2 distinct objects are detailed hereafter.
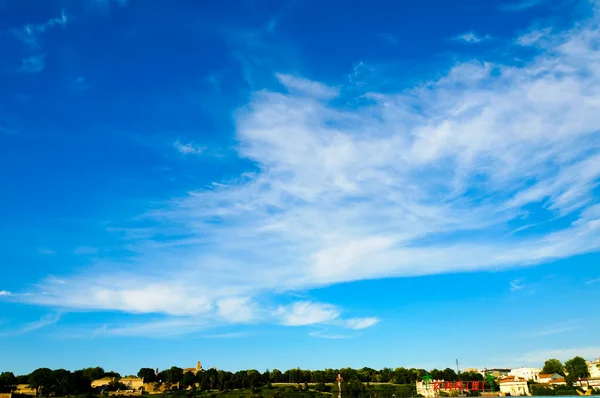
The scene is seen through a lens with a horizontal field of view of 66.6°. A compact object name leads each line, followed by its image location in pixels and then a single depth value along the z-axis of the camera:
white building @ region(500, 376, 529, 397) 183.25
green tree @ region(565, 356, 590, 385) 190.62
